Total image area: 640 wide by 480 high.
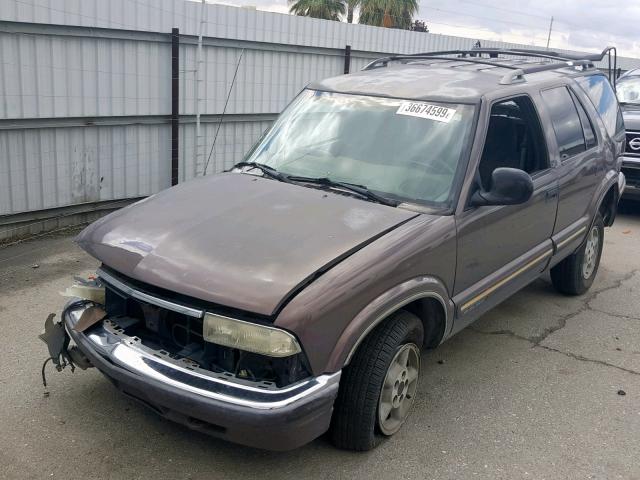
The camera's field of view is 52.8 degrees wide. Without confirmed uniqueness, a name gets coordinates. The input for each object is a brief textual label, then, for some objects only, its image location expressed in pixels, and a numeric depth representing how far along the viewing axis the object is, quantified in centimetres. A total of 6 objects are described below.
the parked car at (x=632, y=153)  908
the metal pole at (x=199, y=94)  786
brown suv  287
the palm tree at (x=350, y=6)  3440
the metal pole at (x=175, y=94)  761
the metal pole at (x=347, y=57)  993
